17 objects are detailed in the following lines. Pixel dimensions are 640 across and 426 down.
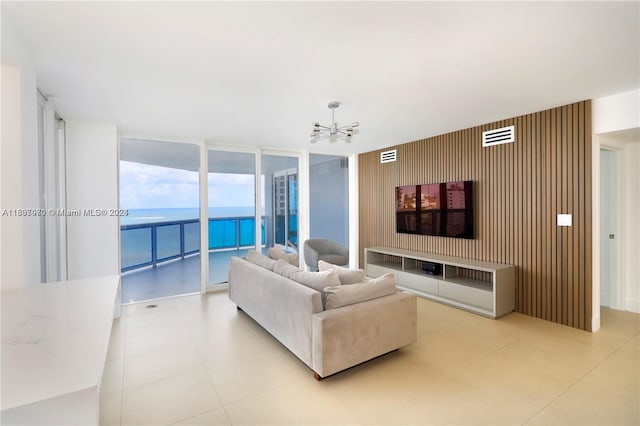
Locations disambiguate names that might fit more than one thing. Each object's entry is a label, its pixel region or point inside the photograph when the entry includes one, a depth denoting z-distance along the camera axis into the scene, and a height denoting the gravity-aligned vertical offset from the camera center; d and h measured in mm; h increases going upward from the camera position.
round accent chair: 5945 -814
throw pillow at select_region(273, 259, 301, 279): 3207 -611
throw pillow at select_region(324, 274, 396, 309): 2684 -734
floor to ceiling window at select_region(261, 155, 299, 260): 6031 +206
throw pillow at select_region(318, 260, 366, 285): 3053 -640
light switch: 3602 -136
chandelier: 3451 +898
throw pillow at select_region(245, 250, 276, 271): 3673 -603
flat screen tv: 4617 +6
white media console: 3895 -1015
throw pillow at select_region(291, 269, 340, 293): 2844 -638
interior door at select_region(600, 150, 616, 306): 4141 -184
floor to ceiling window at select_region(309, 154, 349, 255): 6578 +294
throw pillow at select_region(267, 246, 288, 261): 4227 -577
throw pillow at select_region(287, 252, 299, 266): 4300 -656
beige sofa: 2498 -1000
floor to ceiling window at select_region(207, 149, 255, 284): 5441 +72
